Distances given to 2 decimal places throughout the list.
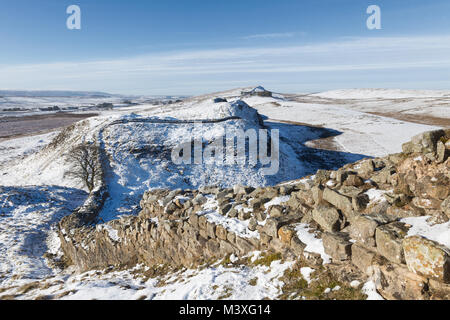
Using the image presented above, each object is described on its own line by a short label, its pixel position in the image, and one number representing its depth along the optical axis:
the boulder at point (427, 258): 4.54
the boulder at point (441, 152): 6.53
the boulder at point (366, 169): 8.57
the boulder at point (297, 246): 6.99
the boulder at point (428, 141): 7.00
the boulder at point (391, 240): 5.29
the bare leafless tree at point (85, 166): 26.77
